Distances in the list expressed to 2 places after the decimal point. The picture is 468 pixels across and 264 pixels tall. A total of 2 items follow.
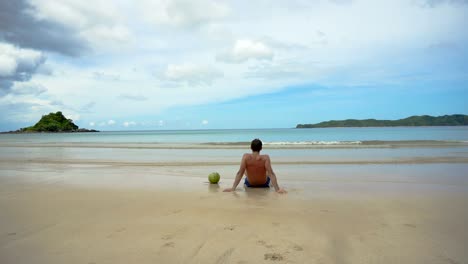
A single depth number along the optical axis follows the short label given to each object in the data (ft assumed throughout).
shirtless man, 24.93
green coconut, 27.22
